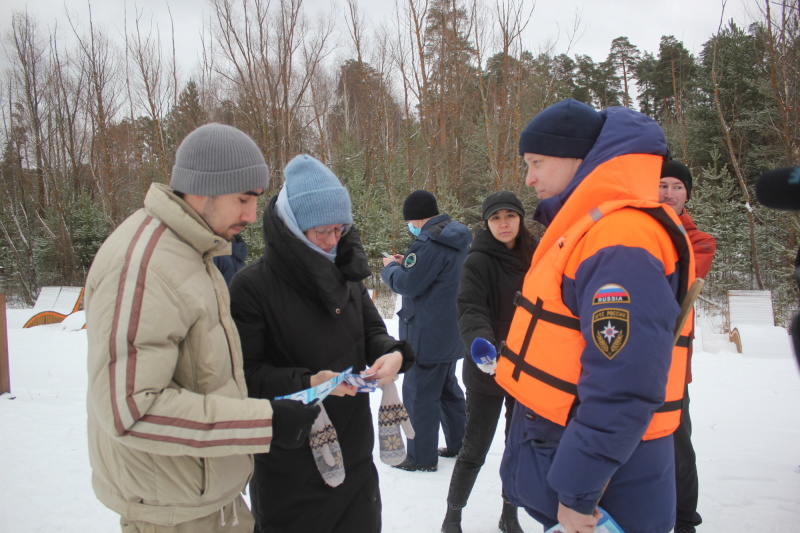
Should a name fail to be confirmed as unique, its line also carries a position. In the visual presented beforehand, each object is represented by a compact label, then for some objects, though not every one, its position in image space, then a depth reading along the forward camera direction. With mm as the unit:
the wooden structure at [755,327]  6719
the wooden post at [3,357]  5469
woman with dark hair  2943
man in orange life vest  1275
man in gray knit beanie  1185
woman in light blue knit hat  1762
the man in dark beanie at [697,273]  2693
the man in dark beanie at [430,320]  3902
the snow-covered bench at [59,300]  12359
